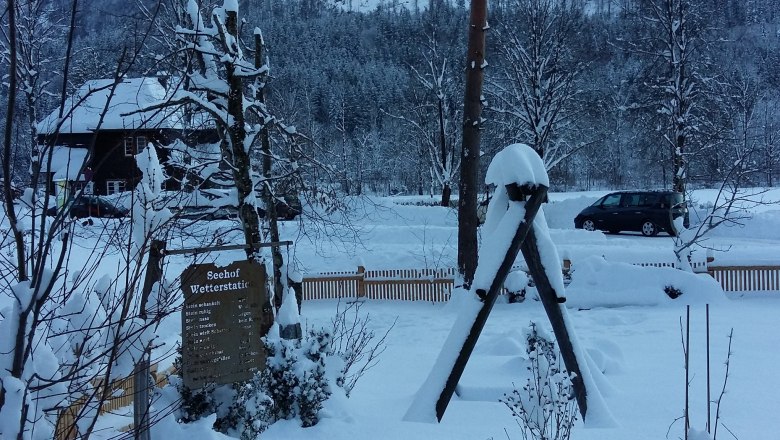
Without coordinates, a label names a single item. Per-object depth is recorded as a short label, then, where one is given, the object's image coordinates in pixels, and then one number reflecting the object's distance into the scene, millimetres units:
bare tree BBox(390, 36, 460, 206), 31625
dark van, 22750
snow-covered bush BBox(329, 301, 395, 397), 6816
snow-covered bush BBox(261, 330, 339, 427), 5906
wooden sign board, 5004
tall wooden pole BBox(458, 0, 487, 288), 12297
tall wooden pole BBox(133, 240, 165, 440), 3773
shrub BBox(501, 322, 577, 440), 4499
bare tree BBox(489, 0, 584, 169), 23938
